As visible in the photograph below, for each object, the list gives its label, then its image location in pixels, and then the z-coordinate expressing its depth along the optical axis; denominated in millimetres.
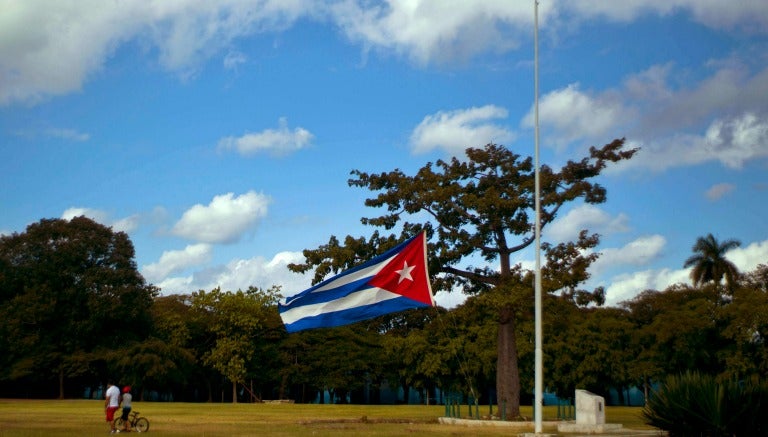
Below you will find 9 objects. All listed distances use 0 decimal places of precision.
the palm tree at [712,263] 89125
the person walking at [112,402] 31438
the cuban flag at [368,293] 28109
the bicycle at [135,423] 31389
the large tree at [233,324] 85562
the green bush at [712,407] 19359
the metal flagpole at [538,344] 26859
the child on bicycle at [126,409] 31000
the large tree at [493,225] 41094
